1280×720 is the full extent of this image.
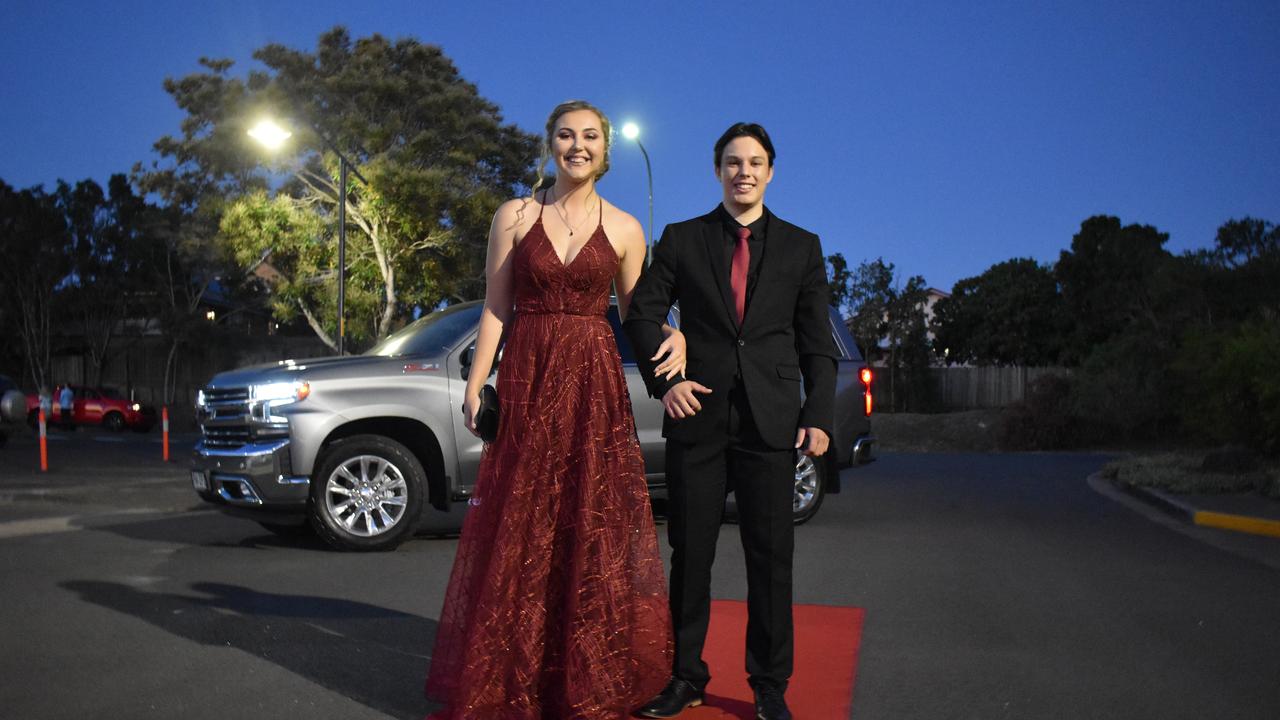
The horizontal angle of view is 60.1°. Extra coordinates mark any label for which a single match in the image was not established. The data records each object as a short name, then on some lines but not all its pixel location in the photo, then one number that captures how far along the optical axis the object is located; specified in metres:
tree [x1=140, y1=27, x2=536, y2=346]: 26.56
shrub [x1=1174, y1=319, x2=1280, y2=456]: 12.89
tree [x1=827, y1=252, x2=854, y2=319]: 40.41
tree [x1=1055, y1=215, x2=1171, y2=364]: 47.38
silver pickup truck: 8.03
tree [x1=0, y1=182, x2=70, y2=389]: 39.22
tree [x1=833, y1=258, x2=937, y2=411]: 38.72
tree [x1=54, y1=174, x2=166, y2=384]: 40.59
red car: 31.83
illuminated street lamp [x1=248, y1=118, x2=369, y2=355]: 19.25
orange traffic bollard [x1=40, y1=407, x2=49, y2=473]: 15.62
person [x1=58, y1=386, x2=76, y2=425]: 30.86
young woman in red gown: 3.86
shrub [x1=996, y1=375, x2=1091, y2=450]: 24.88
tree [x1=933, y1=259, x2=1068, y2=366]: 52.06
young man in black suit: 4.03
